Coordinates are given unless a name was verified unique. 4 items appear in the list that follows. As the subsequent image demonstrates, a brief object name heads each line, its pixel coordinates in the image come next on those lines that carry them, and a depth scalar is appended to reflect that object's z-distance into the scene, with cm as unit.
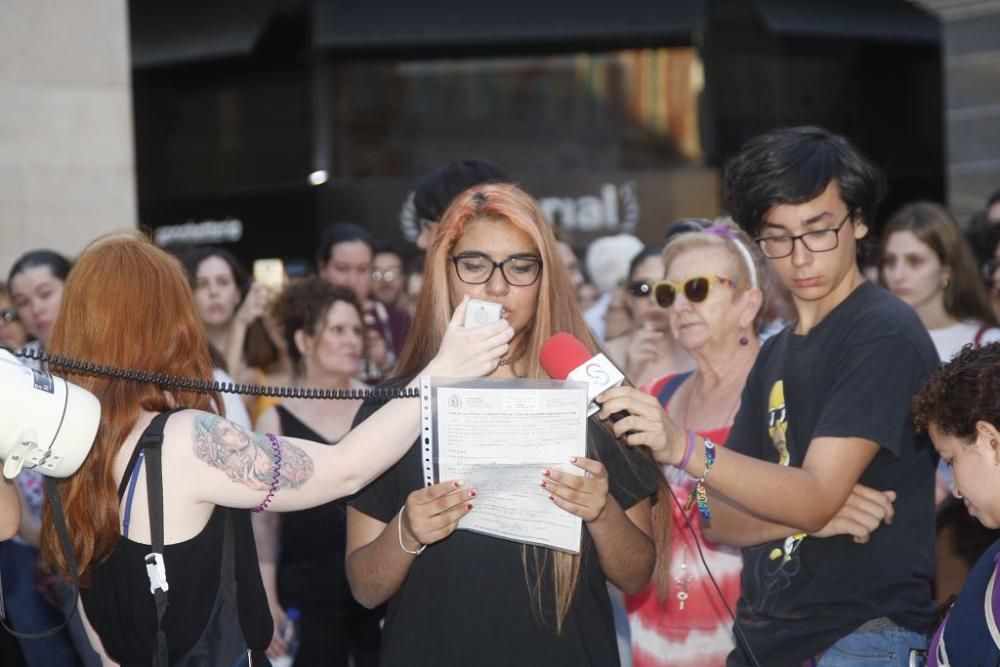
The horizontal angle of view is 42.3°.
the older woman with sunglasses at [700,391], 432
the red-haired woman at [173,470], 301
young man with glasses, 327
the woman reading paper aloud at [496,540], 312
